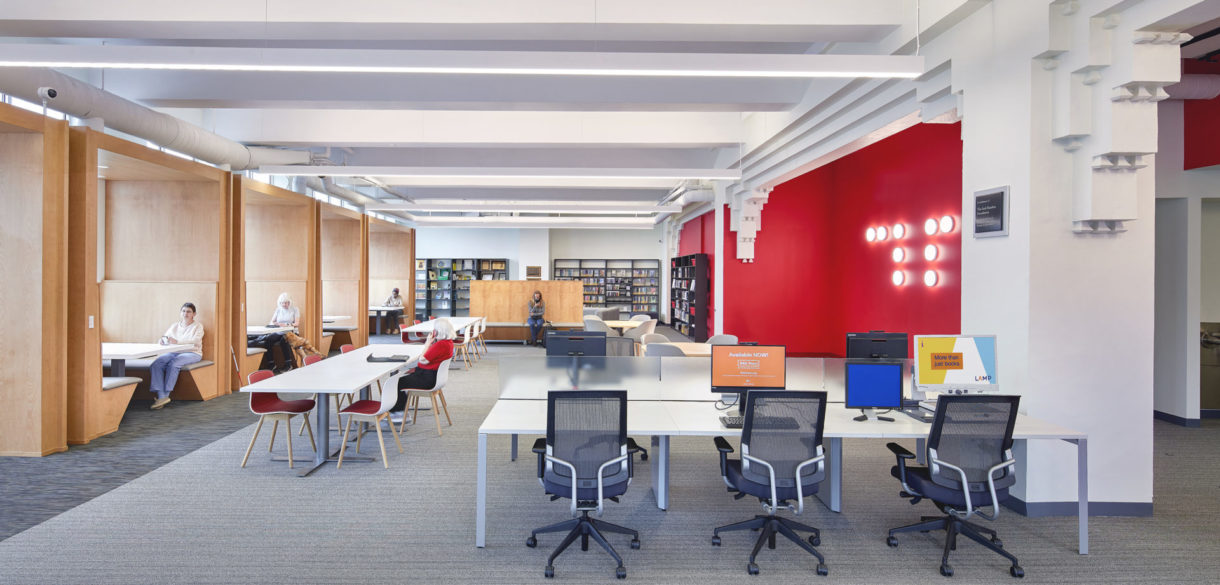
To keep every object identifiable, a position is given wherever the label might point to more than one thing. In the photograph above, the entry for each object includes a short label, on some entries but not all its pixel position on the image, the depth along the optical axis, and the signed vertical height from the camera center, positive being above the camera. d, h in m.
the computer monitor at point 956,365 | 4.18 -0.52
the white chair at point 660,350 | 7.09 -0.72
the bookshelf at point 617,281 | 21.06 +0.28
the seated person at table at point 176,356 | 7.31 -0.88
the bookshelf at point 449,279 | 20.23 +0.29
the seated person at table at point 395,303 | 15.64 -0.41
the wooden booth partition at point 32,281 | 5.13 +0.04
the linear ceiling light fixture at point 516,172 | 7.41 +1.49
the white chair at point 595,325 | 11.41 -0.70
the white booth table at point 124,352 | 6.60 -0.75
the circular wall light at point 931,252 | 7.80 +0.50
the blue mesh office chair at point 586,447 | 3.40 -0.92
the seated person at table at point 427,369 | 6.15 -0.84
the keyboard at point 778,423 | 3.50 -0.78
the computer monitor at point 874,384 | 4.35 -0.69
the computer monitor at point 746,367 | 4.52 -0.58
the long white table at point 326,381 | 4.91 -0.82
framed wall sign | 4.23 +0.57
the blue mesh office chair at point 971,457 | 3.43 -0.97
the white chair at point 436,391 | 6.13 -1.06
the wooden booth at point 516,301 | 14.34 -0.31
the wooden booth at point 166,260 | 7.73 +0.35
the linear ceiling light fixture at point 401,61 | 3.76 +1.45
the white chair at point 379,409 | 5.23 -1.08
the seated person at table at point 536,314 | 13.86 -0.60
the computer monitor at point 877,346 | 5.21 -0.49
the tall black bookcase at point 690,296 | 14.00 -0.17
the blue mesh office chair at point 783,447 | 3.46 -0.93
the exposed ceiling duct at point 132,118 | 4.97 +1.70
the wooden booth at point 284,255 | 10.30 +0.55
